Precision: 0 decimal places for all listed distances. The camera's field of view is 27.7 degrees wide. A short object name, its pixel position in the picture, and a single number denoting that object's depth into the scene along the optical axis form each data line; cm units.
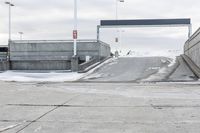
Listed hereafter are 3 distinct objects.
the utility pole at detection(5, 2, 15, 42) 5108
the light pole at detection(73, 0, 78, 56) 4109
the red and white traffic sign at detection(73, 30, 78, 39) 4109
